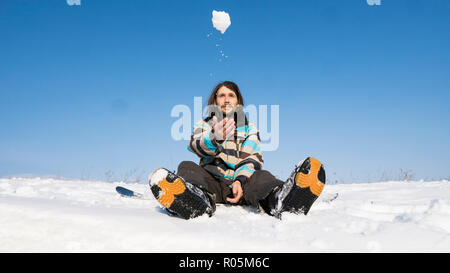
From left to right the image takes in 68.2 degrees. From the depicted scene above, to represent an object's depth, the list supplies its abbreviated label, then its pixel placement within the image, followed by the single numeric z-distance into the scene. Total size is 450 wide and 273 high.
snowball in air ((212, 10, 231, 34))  3.75
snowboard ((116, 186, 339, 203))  3.25
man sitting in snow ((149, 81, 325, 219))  2.18
